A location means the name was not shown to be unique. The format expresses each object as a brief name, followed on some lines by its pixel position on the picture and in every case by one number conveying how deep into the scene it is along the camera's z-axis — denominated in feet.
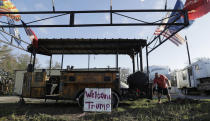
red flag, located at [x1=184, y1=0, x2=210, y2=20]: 19.58
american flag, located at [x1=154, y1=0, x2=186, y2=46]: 23.22
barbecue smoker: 19.60
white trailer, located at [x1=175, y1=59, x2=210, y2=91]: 37.88
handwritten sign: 16.92
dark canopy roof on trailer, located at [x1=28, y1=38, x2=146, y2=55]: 31.48
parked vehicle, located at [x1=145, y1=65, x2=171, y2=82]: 81.71
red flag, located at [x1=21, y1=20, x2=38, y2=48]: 29.01
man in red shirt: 23.68
